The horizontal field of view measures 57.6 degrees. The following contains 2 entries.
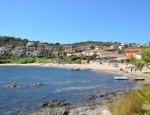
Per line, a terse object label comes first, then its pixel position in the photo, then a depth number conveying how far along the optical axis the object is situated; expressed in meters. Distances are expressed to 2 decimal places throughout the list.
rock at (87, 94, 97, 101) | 15.05
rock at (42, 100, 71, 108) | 13.02
